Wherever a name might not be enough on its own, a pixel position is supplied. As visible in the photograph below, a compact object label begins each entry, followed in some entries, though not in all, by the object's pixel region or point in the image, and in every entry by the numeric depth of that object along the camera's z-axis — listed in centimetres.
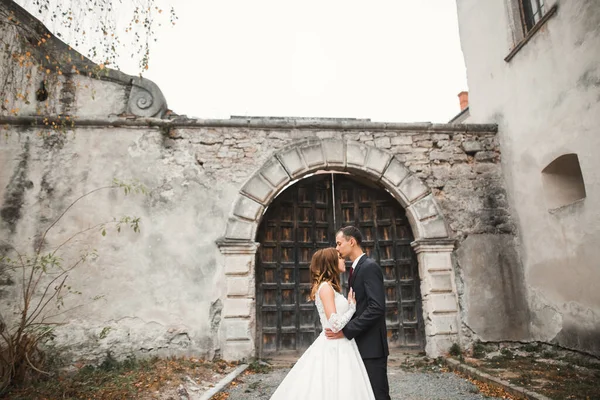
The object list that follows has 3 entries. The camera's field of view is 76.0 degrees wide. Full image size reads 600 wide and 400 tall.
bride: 244
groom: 257
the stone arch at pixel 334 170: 539
